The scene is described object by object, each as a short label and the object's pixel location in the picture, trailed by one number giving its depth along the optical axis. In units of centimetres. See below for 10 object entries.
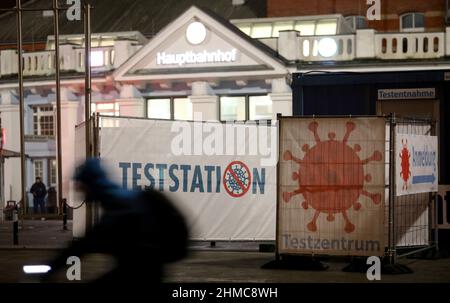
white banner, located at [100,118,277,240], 1773
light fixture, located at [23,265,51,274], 800
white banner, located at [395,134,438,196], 1522
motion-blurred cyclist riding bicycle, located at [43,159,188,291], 789
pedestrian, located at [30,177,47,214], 4138
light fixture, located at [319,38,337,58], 3762
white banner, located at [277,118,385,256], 1487
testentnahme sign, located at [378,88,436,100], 2218
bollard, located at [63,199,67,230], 2939
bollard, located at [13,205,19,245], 2291
